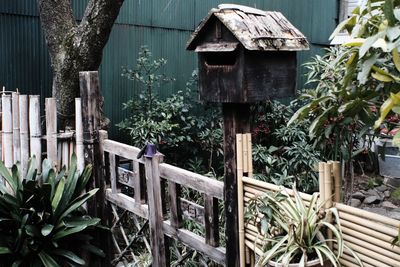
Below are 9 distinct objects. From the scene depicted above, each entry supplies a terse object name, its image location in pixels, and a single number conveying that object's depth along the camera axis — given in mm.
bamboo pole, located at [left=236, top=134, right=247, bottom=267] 2436
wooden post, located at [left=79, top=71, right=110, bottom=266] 3771
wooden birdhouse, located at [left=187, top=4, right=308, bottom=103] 2365
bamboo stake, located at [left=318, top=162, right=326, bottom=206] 2059
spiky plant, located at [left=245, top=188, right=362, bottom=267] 1929
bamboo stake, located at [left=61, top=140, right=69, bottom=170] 4039
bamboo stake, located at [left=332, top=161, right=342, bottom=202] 2066
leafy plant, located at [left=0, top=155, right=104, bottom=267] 3508
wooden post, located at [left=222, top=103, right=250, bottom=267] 2480
